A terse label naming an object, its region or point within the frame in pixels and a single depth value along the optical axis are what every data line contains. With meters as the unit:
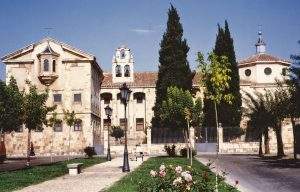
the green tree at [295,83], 22.27
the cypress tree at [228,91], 48.06
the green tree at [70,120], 38.19
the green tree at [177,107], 36.97
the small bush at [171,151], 34.53
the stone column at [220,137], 43.22
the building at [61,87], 47.31
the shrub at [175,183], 7.29
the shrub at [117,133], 51.12
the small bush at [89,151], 36.22
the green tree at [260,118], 33.97
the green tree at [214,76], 16.00
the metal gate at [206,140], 43.19
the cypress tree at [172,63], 48.69
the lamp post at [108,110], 28.42
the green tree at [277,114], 32.16
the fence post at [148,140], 43.00
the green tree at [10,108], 27.57
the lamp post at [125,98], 20.66
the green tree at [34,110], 26.86
